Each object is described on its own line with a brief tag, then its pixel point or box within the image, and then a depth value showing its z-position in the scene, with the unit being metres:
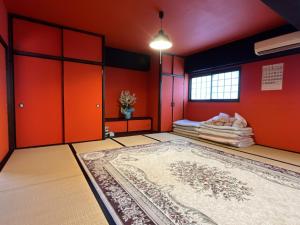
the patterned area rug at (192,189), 1.51
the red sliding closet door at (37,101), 3.50
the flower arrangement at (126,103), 5.54
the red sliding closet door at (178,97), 5.91
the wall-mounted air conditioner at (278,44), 3.20
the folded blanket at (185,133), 4.95
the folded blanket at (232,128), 3.95
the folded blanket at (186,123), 4.95
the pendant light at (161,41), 3.07
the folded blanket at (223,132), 3.94
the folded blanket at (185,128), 4.95
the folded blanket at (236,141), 3.90
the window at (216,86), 4.78
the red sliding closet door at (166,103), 5.64
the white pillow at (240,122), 4.17
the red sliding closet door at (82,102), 4.01
